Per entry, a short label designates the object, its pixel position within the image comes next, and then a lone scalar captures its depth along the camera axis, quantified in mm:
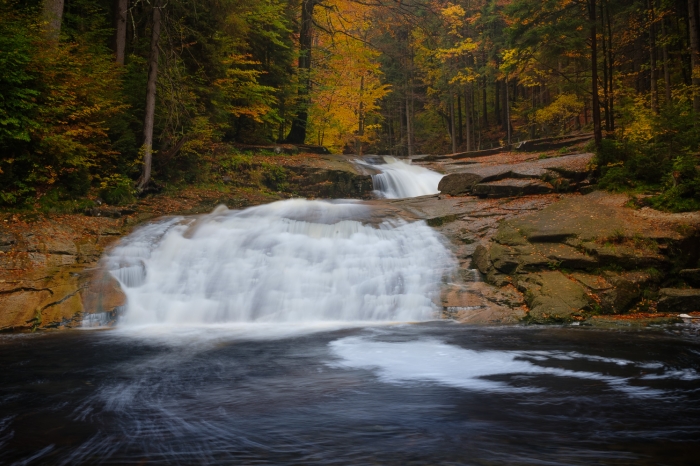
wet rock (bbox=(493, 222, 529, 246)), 10312
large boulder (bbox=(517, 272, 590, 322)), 8578
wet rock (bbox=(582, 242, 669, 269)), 9109
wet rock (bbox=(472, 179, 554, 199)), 13375
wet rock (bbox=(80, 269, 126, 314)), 8828
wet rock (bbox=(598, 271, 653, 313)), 8641
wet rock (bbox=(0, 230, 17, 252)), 8858
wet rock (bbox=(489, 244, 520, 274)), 9688
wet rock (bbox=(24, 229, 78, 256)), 9234
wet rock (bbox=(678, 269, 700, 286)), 8906
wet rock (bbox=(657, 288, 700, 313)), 8555
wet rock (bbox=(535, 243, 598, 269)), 9305
